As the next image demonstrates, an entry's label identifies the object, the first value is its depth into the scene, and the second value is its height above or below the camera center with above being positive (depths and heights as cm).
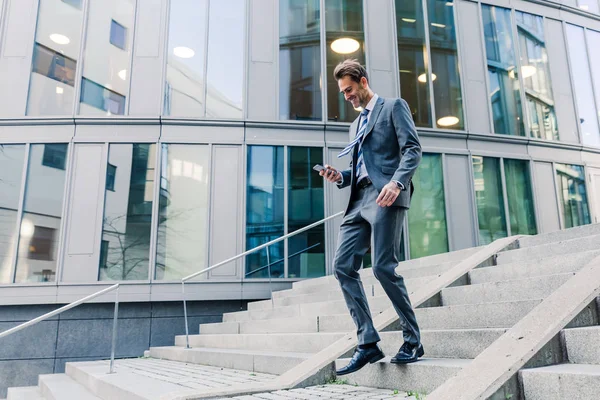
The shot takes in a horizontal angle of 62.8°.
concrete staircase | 270 -26
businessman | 336 +75
